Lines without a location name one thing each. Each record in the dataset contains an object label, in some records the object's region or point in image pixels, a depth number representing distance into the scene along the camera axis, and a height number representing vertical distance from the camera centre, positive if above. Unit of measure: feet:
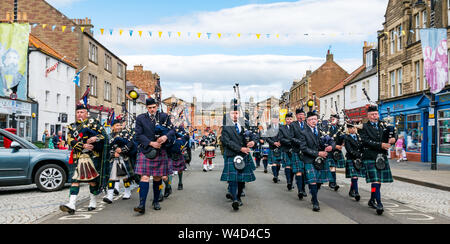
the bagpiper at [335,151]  30.24 -1.86
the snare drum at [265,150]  51.07 -2.89
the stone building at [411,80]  68.31 +10.43
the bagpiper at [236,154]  24.52 -1.67
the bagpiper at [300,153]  25.94 -1.62
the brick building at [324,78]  168.14 +21.94
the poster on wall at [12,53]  42.41 +7.97
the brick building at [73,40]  105.50 +24.63
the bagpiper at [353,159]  27.04 -2.11
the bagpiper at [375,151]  23.54 -1.36
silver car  30.68 -3.09
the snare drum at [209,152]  51.87 -3.24
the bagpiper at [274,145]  38.99 -1.72
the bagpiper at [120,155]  27.58 -2.04
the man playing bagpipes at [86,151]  22.95 -1.46
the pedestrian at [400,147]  77.56 -3.67
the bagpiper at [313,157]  24.16 -1.83
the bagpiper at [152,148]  22.75 -1.21
